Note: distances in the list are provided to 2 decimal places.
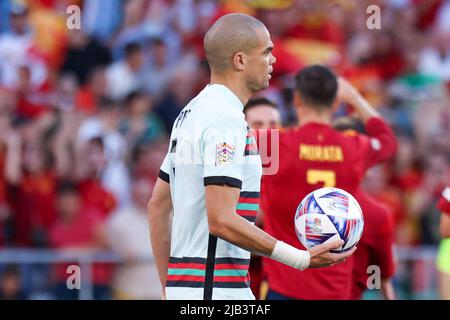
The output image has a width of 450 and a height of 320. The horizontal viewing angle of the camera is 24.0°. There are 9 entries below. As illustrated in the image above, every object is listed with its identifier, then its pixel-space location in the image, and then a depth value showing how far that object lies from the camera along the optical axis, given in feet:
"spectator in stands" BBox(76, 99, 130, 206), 40.98
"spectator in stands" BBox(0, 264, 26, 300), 36.65
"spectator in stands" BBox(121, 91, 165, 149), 42.86
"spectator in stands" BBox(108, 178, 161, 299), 37.17
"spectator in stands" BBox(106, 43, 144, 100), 45.62
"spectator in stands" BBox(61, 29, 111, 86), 45.19
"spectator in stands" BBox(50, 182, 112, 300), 38.58
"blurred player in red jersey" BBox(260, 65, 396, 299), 25.30
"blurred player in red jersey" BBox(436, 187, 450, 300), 24.61
